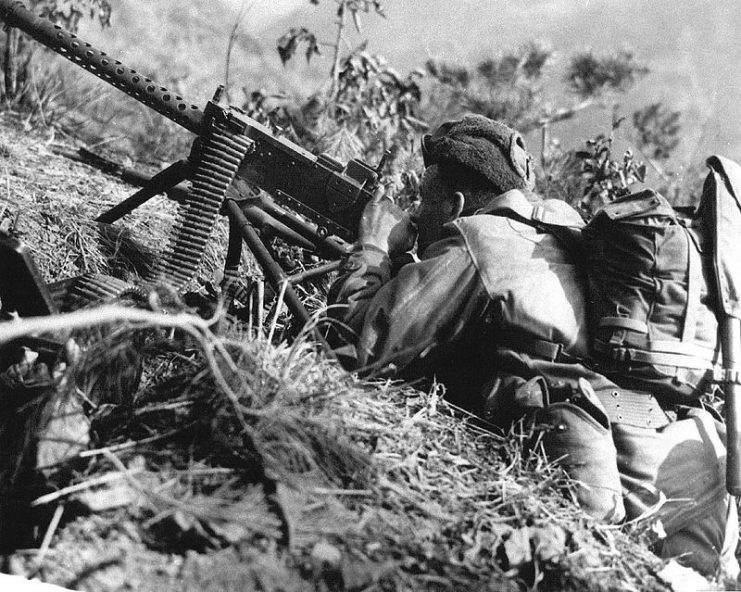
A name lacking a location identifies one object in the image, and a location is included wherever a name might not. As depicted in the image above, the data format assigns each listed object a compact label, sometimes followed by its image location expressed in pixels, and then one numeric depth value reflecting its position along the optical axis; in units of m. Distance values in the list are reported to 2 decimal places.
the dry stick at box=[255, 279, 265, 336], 2.89
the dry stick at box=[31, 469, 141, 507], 2.09
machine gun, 3.71
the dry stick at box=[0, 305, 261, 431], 1.79
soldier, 2.81
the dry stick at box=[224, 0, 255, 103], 5.47
